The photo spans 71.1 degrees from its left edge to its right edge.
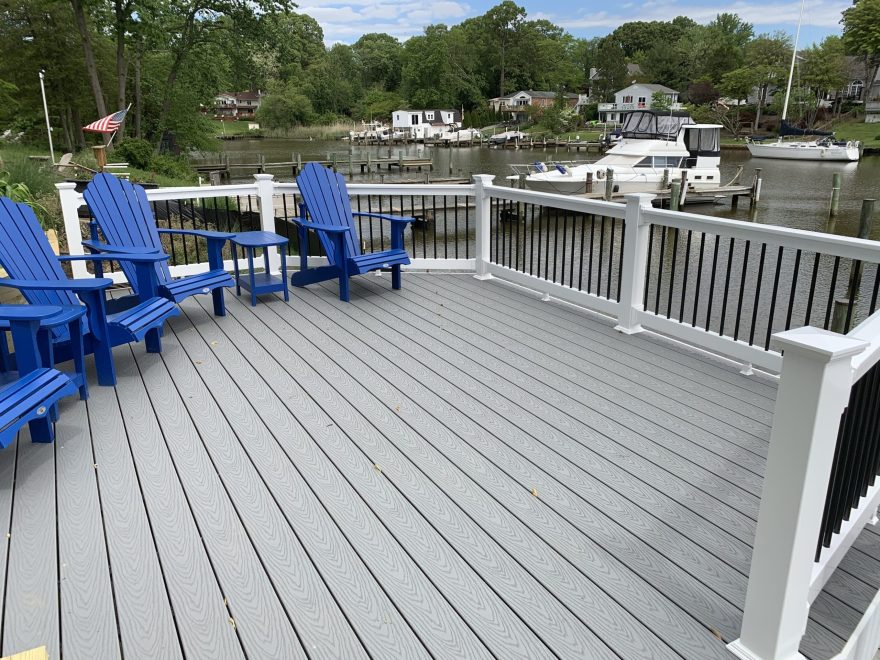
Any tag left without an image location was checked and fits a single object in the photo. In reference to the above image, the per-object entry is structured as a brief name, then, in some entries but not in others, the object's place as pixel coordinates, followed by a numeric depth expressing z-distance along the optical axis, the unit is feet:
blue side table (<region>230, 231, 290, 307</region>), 14.94
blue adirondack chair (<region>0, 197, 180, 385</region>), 9.62
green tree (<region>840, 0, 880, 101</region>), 163.94
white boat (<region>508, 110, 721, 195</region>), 67.00
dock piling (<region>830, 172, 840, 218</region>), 59.16
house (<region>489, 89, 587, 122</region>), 230.48
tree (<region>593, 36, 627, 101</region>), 234.58
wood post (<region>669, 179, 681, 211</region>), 57.82
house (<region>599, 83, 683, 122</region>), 207.08
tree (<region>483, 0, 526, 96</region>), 257.75
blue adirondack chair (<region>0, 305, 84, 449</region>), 7.34
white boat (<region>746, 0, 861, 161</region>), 108.78
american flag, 46.15
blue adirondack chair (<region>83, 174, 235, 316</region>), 12.80
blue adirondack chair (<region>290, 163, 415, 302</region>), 15.44
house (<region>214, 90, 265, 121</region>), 294.41
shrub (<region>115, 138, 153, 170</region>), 65.41
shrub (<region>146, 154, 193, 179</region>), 66.80
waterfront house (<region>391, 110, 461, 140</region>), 215.92
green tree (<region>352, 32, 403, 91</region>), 291.38
